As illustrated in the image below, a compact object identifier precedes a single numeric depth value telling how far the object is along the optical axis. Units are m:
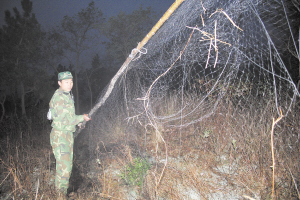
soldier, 1.96
